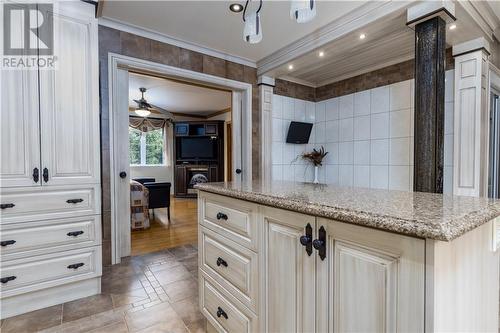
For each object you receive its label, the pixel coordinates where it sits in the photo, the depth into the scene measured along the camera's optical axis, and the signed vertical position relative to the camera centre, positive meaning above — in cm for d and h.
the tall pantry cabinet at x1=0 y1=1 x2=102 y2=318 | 172 -8
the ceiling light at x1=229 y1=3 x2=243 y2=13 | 227 +140
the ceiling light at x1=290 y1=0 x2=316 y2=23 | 130 +80
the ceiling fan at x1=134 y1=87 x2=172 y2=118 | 522 +117
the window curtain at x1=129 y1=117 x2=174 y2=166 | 718 +104
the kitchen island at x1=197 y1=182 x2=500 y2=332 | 63 -31
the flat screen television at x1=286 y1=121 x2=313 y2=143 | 401 +49
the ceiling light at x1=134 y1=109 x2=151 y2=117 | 527 +106
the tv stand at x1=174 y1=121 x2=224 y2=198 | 743 +7
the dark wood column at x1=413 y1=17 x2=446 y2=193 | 190 +43
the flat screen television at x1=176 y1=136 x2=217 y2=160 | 744 +42
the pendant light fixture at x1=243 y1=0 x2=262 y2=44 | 156 +83
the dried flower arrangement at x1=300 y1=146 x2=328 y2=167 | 424 +10
